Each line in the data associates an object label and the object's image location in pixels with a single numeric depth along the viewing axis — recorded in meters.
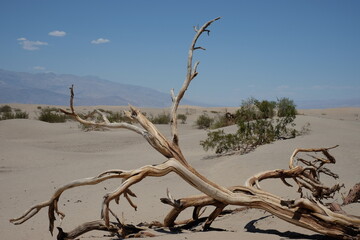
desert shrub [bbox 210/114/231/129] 17.81
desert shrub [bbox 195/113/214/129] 22.06
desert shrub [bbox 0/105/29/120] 23.47
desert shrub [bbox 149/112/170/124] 23.70
